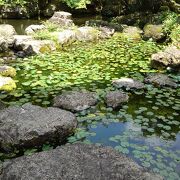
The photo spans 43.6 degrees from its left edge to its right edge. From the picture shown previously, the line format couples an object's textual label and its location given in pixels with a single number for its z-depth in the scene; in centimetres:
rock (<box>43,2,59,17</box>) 1393
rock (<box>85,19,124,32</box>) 1095
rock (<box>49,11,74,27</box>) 1071
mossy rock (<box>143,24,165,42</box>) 996
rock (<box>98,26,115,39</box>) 1025
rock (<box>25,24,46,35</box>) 944
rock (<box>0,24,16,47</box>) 824
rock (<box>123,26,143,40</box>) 1039
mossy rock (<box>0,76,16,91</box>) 555
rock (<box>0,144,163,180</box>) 303
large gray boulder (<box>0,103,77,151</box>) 381
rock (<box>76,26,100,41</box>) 962
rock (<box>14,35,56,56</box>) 785
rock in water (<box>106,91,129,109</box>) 501
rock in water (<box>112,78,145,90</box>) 575
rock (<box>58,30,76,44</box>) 879
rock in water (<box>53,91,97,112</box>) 484
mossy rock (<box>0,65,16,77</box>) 622
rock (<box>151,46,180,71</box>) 693
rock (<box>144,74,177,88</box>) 590
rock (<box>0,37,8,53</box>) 787
